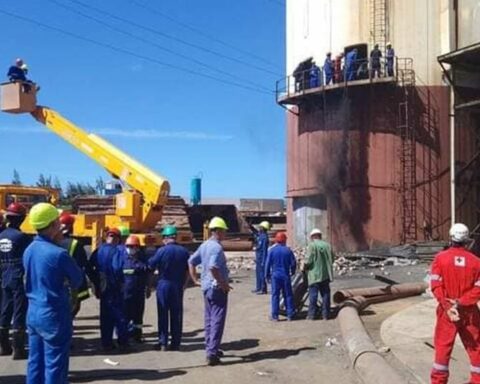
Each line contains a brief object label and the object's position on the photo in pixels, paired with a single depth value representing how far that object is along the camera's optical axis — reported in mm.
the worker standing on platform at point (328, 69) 29297
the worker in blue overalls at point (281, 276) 12297
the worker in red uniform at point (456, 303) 6461
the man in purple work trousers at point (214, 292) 8438
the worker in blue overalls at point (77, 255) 7657
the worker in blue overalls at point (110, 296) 9383
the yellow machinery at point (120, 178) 16609
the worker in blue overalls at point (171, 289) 9266
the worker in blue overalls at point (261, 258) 17203
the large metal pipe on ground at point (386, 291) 13258
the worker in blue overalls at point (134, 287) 10039
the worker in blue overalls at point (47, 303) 5738
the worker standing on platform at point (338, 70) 28891
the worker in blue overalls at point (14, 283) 8648
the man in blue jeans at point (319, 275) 12273
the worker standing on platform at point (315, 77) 30019
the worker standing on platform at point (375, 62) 27922
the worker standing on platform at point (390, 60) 27875
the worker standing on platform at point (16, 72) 15914
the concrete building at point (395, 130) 27844
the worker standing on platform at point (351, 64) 28328
